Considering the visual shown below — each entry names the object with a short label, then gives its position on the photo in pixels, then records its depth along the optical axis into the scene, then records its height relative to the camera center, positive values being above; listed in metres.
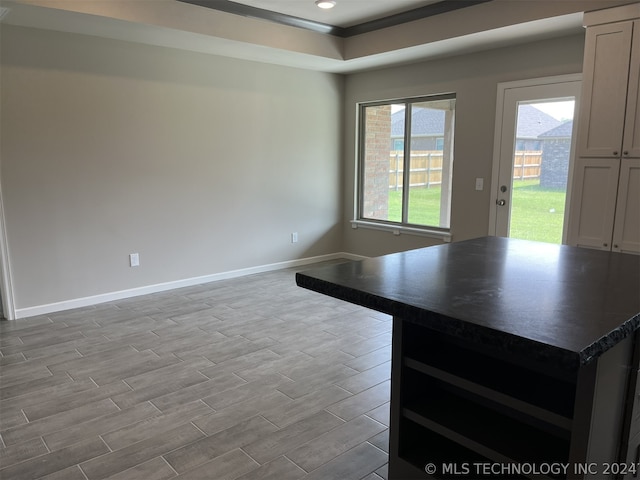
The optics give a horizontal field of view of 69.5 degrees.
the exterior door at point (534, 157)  4.09 +0.11
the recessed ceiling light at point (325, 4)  3.98 +1.43
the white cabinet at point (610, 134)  3.12 +0.25
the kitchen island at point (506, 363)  1.17 -0.62
